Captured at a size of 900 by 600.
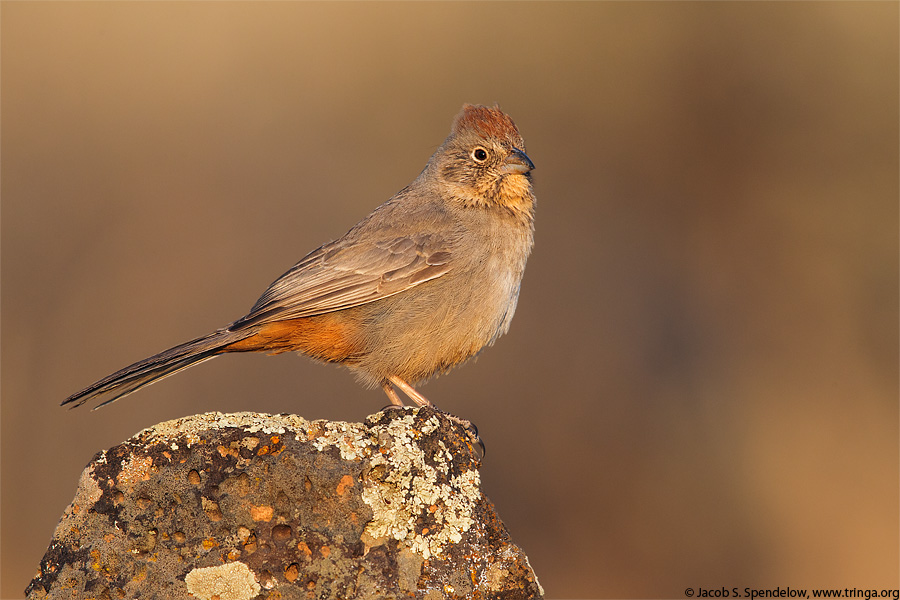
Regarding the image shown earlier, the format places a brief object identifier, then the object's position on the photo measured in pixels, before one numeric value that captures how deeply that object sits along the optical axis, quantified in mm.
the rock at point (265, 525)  6340
